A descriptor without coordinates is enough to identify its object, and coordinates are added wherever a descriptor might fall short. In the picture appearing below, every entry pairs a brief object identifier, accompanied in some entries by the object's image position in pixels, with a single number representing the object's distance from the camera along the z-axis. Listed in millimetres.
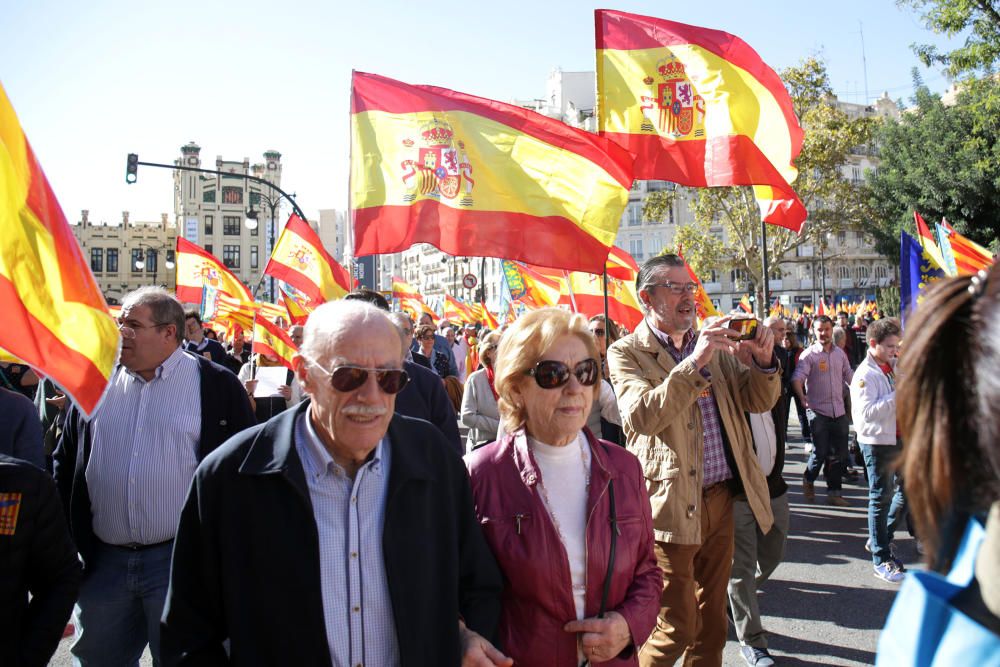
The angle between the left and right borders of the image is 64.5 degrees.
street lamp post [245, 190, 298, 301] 22405
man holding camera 3559
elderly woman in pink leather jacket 2572
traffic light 19281
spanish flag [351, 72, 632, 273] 5535
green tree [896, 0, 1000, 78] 15516
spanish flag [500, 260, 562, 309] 12172
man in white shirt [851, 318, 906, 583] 6164
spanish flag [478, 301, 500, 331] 17500
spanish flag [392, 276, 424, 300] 24047
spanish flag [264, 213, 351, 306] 9172
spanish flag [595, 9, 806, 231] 6473
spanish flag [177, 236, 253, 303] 12930
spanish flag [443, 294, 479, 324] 24156
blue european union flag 6529
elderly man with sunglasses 2119
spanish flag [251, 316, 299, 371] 7918
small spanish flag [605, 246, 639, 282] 9427
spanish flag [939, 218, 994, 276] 6977
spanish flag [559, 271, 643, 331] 9852
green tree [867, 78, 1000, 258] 26016
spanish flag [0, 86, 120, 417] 2332
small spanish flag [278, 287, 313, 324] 9633
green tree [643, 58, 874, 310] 27953
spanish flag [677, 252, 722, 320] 10016
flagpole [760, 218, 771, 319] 8457
